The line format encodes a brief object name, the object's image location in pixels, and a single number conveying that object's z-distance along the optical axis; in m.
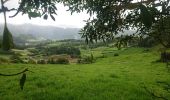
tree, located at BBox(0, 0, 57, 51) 1.60
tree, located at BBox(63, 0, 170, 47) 2.55
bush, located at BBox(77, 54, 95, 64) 28.54
